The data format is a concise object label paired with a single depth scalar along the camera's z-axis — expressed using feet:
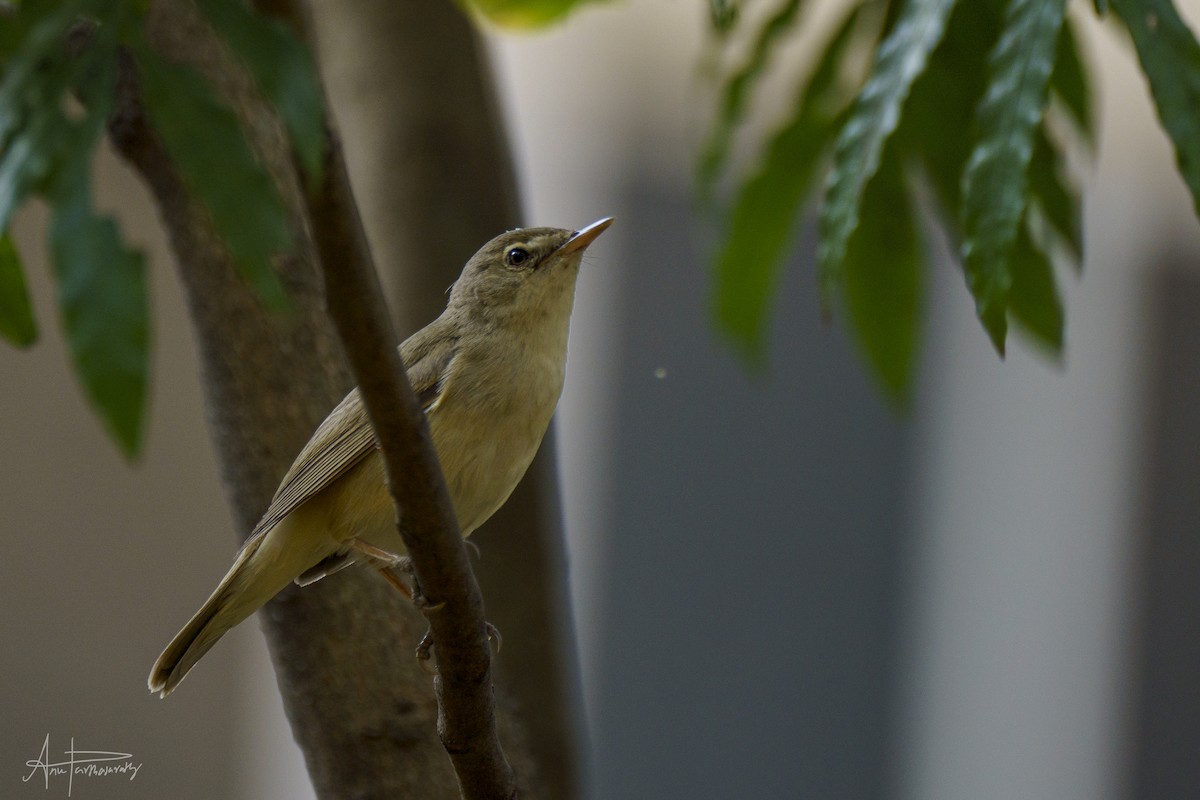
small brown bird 17.20
